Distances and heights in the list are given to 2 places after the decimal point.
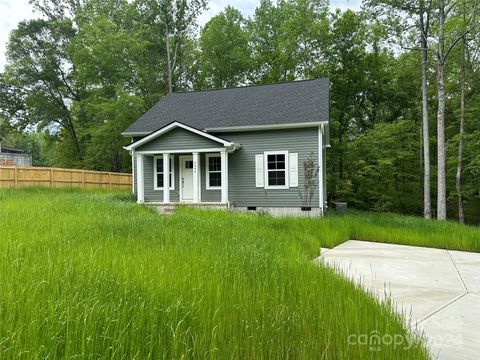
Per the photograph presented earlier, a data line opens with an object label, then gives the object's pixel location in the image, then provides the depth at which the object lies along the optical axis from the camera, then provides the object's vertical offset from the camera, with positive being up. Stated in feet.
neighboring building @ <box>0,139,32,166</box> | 134.80 +11.34
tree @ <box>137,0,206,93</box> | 92.89 +45.47
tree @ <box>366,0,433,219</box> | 51.80 +24.36
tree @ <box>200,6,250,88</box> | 90.33 +34.68
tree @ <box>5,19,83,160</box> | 99.14 +34.00
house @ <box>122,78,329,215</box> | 44.83 +3.66
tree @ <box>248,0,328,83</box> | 76.89 +33.34
